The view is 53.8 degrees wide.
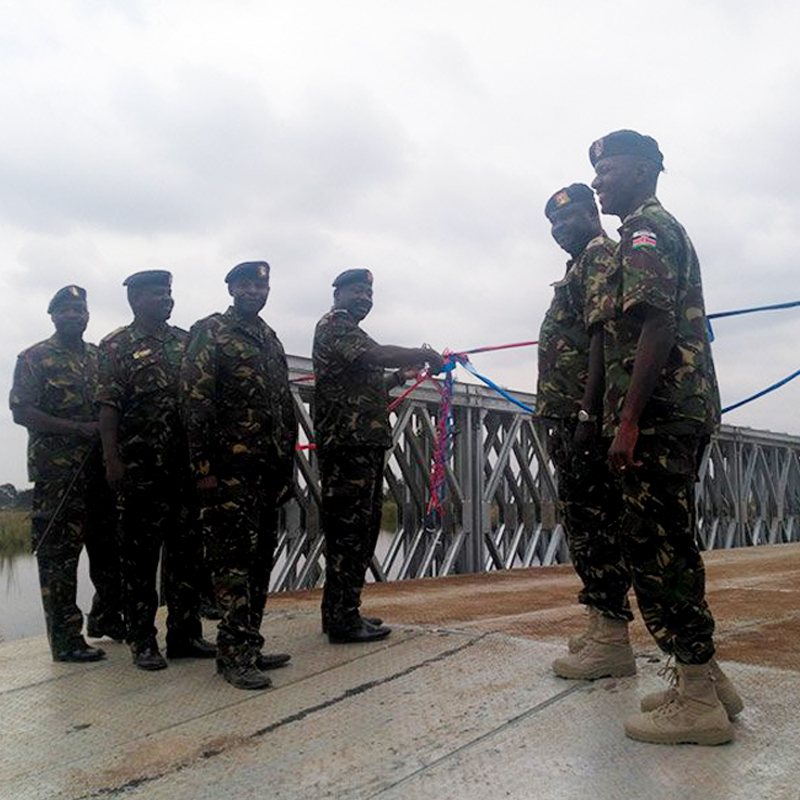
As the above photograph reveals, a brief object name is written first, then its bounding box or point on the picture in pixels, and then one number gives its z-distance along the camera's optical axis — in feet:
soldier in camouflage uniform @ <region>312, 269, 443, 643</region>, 11.53
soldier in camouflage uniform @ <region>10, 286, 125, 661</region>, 11.75
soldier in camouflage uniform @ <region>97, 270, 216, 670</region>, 11.10
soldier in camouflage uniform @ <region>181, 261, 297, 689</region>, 9.93
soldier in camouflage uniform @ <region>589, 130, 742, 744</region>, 7.09
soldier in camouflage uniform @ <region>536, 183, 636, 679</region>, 8.91
